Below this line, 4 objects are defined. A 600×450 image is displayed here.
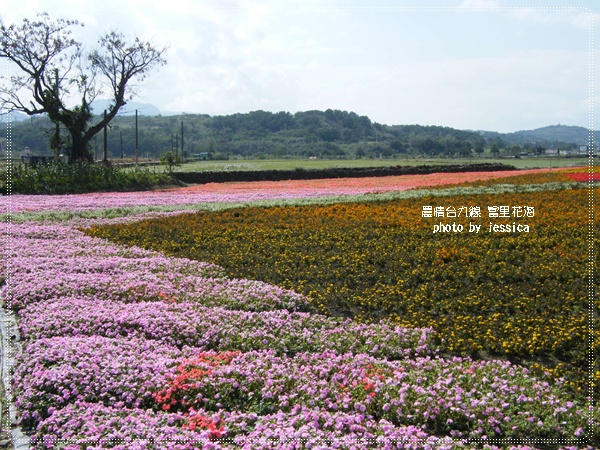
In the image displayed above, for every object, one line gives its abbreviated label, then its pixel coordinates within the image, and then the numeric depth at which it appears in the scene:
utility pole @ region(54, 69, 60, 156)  42.34
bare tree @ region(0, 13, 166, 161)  37.69
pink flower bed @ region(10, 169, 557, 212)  24.44
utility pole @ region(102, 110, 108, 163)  46.08
